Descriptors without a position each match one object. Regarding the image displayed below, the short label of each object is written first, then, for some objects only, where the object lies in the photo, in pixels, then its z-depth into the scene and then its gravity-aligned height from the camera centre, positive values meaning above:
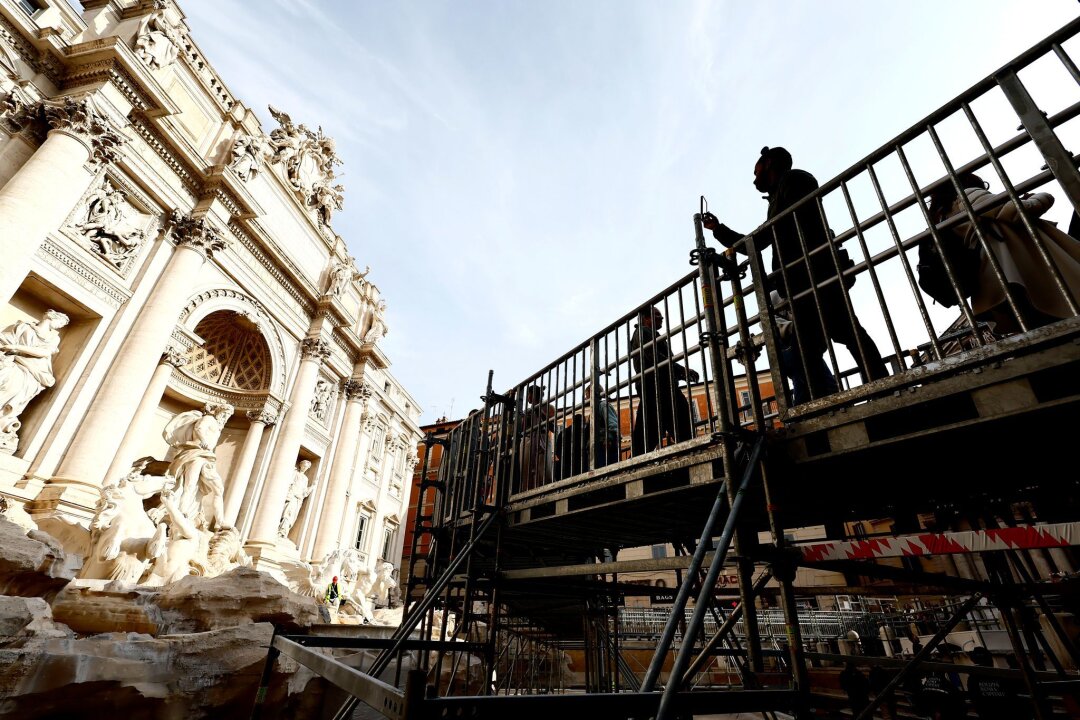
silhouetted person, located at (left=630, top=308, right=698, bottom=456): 3.74 +1.70
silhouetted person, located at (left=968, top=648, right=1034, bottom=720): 4.97 -0.63
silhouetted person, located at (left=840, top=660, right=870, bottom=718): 5.38 -0.63
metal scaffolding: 2.11 +0.91
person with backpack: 2.43 +1.78
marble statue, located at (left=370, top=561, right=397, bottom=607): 20.61 +0.83
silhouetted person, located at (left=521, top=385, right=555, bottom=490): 5.01 +1.72
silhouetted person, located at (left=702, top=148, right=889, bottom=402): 3.32 +2.24
